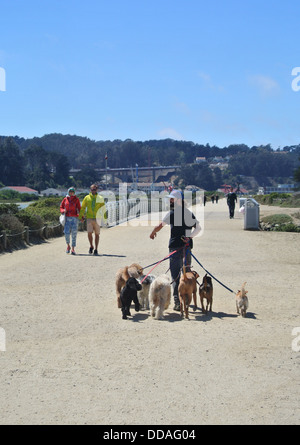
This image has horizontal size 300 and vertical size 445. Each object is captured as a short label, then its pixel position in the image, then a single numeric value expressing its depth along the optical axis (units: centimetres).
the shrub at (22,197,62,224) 2081
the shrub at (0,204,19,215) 1723
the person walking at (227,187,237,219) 2886
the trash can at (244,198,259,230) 2320
